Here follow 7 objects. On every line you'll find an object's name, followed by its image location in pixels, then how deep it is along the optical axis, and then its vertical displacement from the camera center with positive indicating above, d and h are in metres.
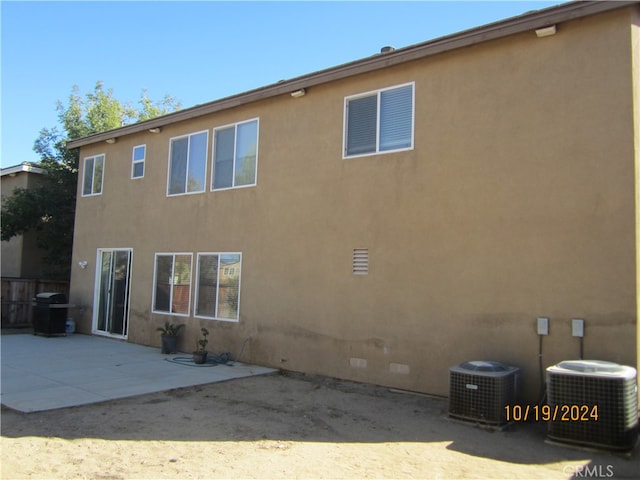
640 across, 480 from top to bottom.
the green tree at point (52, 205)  16.36 +2.12
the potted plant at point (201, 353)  9.83 -1.57
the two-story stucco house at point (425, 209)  6.25 +1.16
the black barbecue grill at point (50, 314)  13.23 -1.20
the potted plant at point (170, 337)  11.07 -1.43
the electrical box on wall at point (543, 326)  6.38 -0.51
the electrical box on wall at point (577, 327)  6.11 -0.49
